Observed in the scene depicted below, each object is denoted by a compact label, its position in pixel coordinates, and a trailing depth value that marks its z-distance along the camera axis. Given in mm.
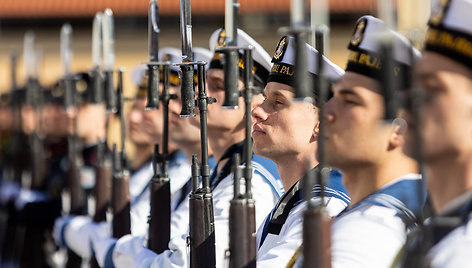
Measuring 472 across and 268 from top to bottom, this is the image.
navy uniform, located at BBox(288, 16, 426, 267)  4297
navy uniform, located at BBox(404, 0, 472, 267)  3496
